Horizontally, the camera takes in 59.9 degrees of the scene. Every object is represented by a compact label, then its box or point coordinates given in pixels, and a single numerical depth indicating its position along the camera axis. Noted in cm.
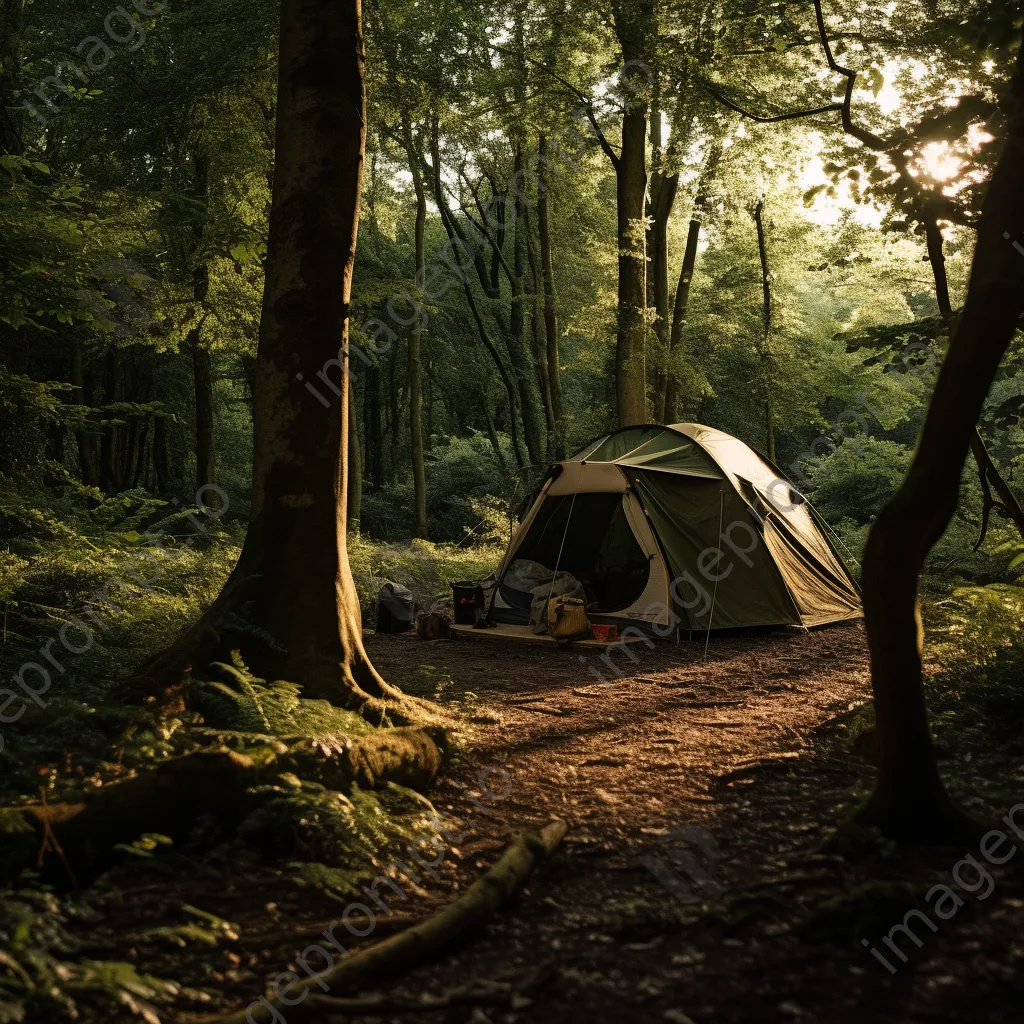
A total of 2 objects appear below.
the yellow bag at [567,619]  975
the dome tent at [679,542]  1012
